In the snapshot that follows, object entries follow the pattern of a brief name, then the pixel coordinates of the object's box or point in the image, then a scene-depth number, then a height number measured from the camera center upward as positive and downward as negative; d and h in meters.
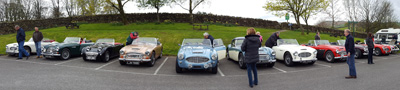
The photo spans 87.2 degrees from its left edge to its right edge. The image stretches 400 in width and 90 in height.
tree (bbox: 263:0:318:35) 26.12 +3.92
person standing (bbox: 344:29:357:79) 6.57 -0.53
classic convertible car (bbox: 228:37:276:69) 8.46 -0.74
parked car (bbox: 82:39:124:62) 9.38 -0.44
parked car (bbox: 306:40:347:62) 10.23 -0.71
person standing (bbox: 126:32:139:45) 10.80 +0.18
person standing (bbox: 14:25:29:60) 10.15 +0.13
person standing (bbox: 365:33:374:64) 9.93 -0.50
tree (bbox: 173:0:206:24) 33.19 +5.48
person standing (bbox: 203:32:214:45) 10.10 +0.09
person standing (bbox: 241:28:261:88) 5.53 -0.29
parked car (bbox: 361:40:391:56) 13.34 -0.93
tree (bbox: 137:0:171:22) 31.20 +5.54
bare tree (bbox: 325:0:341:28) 38.45 +4.54
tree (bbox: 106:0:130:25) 28.67 +4.59
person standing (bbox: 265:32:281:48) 10.98 -0.18
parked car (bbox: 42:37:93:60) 9.95 -0.33
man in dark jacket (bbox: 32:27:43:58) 10.48 +0.17
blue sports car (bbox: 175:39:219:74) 7.11 -0.70
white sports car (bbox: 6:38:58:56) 11.18 -0.22
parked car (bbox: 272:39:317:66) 9.09 -0.75
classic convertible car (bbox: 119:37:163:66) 8.39 -0.56
